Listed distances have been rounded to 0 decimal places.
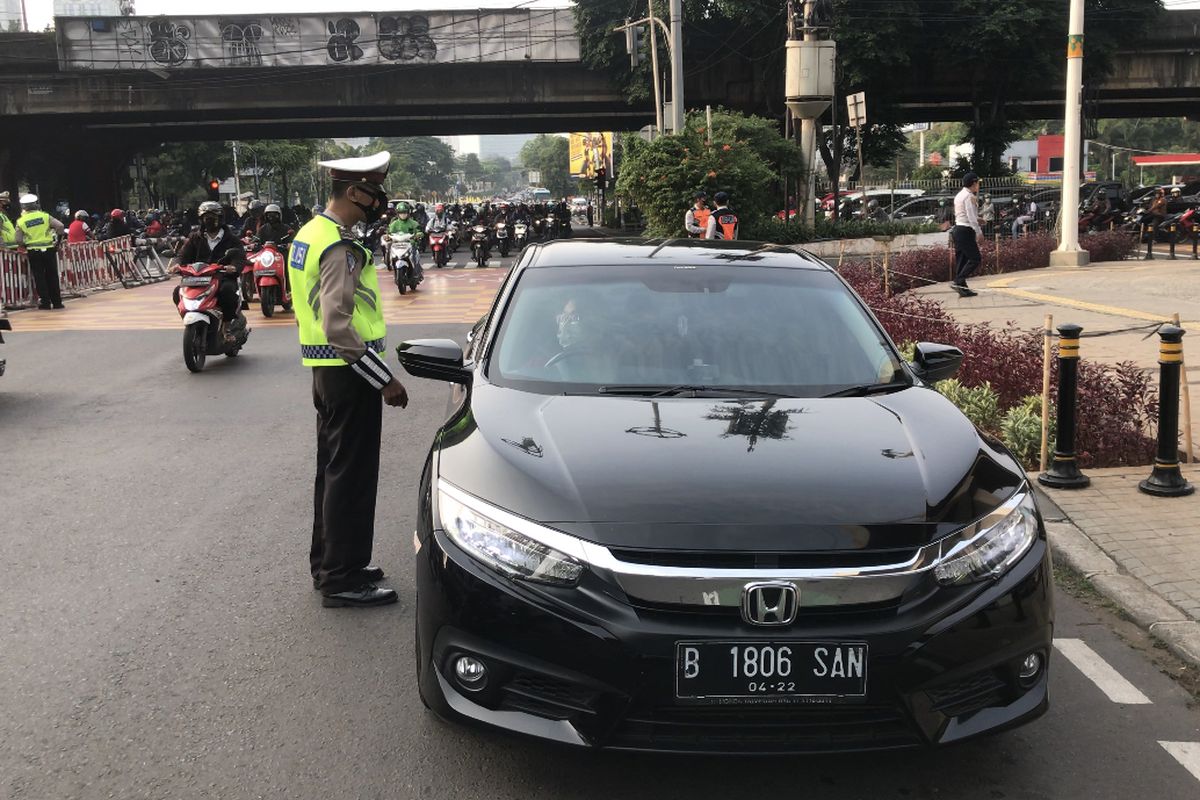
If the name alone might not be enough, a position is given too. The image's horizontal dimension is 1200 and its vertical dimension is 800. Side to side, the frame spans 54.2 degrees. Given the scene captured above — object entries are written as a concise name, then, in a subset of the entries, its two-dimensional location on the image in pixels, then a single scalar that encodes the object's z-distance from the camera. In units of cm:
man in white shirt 1662
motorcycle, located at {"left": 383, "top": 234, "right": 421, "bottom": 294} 2159
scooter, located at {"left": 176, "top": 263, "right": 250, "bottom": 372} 1222
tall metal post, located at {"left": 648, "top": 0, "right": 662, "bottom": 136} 3600
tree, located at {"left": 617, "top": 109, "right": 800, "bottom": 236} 2322
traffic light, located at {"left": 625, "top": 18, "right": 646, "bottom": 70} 3408
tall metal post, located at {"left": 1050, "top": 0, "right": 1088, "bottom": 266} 2002
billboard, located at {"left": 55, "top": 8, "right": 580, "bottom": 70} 4341
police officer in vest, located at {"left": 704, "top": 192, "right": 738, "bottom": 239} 1738
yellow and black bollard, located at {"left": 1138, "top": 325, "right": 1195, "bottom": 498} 634
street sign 2216
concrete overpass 4378
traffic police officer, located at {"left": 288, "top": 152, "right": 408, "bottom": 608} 488
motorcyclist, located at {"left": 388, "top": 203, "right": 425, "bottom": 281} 2222
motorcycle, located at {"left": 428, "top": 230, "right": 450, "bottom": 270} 3048
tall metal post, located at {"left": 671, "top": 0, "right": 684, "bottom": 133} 2878
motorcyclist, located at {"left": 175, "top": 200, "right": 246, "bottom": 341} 1255
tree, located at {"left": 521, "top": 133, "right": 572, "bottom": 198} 16725
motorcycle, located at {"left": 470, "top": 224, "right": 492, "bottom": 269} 3050
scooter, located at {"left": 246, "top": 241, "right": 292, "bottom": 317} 1788
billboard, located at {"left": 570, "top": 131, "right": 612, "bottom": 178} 6794
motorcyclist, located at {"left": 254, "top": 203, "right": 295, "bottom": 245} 1806
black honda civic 305
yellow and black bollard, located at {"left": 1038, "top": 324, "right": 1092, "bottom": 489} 646
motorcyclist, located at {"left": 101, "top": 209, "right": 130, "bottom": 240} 3215
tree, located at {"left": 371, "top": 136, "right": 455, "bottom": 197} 13350
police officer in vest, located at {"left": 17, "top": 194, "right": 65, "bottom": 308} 1878
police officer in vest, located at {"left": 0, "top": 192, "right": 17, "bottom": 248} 1823
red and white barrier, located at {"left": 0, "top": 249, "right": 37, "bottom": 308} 2006
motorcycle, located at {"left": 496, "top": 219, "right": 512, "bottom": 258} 3419
